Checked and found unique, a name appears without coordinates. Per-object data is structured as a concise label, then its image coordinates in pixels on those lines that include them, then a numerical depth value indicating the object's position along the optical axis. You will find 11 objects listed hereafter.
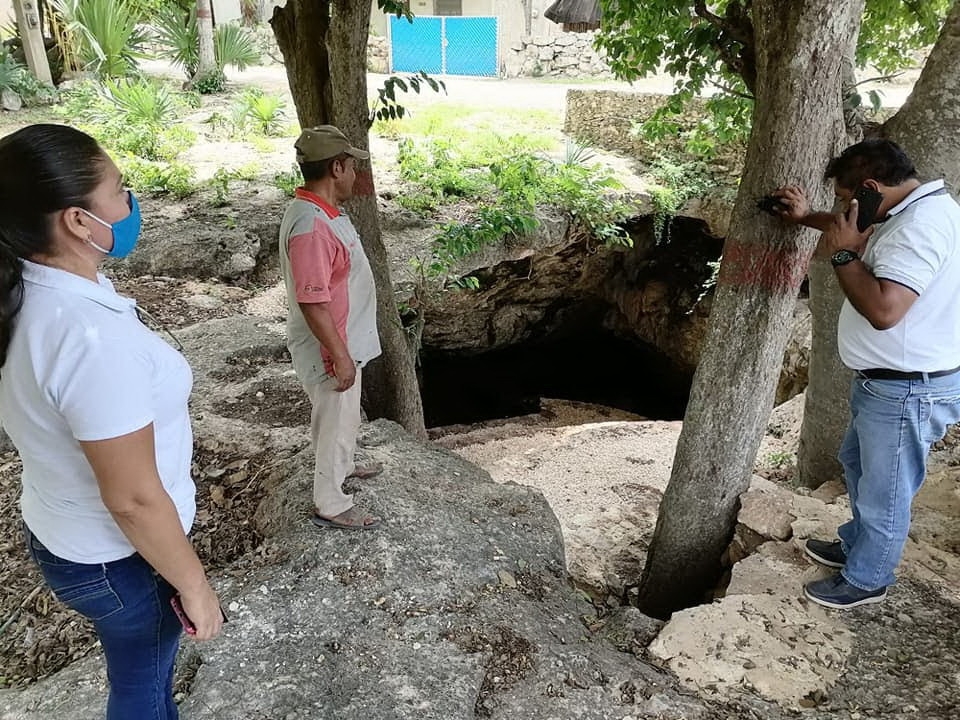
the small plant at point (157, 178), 7.97
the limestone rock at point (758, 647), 2.44
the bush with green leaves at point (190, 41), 12.62
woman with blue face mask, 1.26
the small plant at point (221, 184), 7.78
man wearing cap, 2.57
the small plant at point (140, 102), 9.75
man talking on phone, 2.34
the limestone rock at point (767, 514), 3.31
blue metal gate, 18.30
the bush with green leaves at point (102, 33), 11.18
